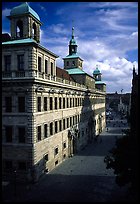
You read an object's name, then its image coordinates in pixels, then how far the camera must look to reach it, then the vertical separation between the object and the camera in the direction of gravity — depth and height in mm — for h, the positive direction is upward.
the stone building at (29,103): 30328 -182
